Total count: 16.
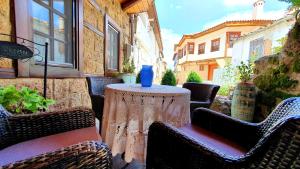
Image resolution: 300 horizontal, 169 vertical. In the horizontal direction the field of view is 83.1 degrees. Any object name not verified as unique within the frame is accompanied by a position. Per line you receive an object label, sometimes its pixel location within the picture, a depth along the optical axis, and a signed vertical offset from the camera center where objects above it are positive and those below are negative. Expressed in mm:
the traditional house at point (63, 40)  1517 +424
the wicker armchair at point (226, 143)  548 -356
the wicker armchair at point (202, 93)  2248 -251
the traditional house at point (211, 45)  12234 +2788
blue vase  1703 -7
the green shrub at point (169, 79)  4754 -91
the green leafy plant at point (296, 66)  2260 +167
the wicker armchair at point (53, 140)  562 -335
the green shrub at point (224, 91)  4504 -387
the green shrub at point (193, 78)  4617 -48
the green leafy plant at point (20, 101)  1217 -206
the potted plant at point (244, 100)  2756 -384
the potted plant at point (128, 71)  3970 +106
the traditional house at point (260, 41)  7107 +1939
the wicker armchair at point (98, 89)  1993 -206
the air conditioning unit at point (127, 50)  4926 +730
